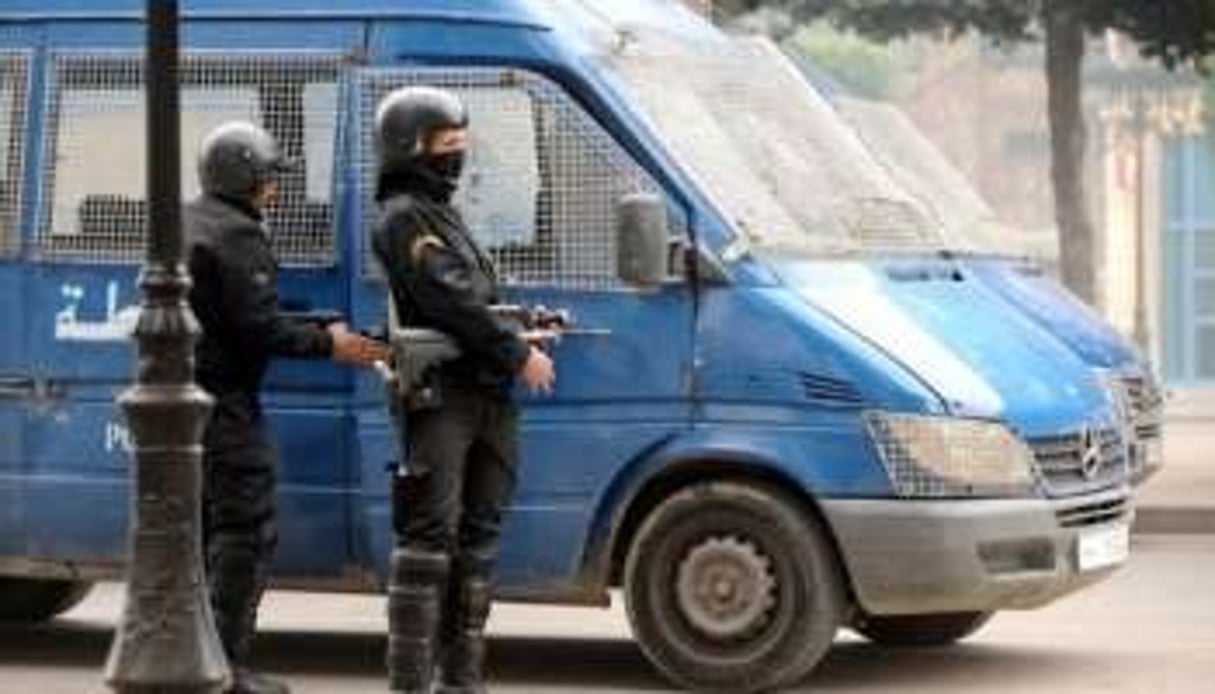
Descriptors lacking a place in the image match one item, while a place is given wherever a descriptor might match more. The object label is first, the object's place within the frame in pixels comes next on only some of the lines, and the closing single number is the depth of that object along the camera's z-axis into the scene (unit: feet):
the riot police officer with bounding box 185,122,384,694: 50.03
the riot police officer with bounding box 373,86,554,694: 47.03
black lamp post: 40.41
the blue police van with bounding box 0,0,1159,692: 52.77
